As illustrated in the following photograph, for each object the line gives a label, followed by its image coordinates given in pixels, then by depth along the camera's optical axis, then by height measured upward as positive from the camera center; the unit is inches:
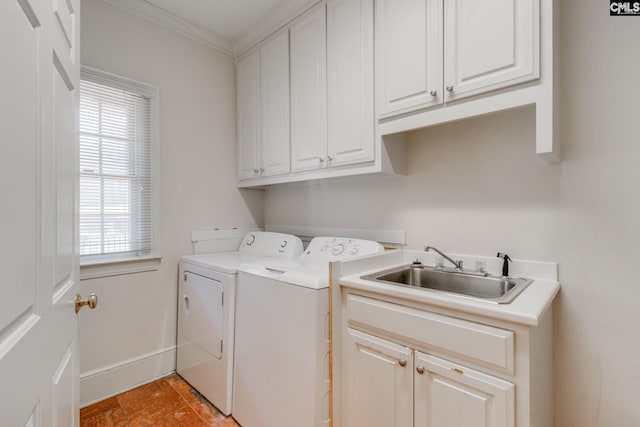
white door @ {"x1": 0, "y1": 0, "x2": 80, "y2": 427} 21.5 +0.2
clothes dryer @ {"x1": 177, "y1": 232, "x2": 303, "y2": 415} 73.6 -25.6
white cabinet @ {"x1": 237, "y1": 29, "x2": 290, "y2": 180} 89.2 +32.9
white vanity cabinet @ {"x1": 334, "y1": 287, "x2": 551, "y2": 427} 40.7 -23.7
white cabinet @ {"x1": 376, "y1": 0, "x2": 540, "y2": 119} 48.5 +29.5
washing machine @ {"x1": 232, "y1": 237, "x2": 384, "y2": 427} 57.0 -26.7
